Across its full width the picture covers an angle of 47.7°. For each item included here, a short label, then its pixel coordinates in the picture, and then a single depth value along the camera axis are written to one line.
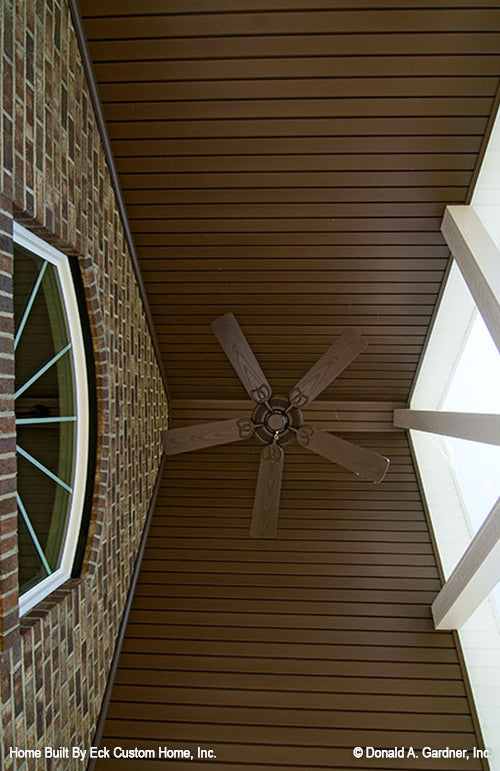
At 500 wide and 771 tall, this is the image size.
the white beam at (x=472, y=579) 2.70
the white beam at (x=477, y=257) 2.66
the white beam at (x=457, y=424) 2.63
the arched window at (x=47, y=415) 2.39
